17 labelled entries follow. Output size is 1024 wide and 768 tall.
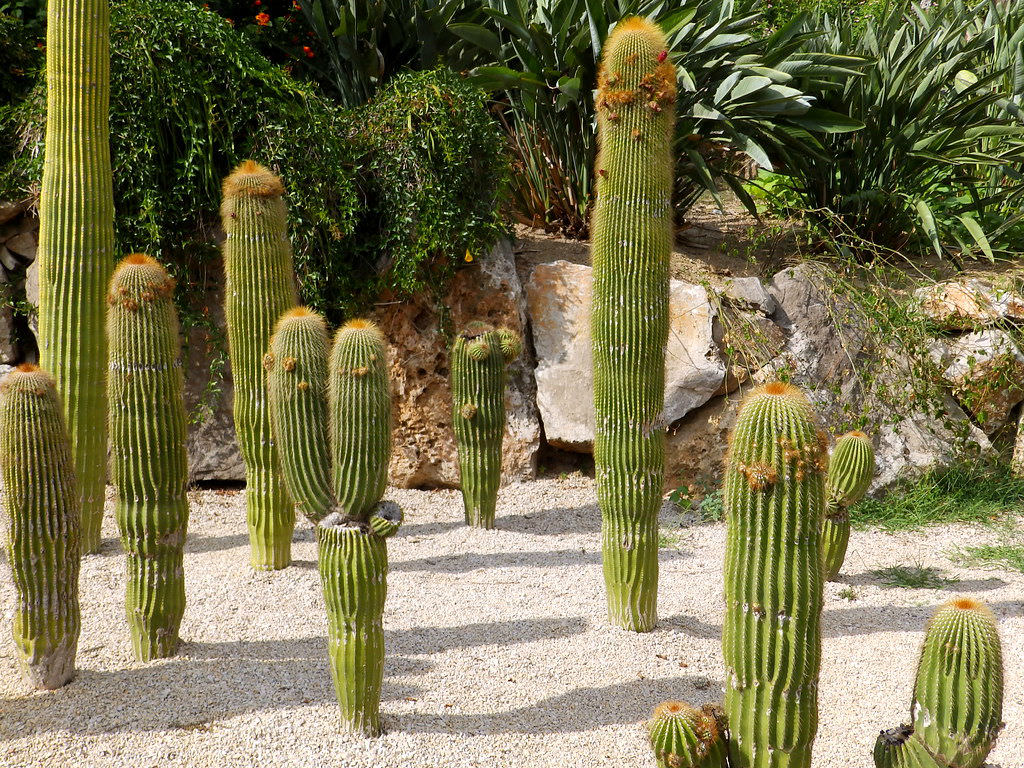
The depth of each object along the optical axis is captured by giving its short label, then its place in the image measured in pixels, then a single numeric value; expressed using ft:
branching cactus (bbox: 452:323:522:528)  17.44
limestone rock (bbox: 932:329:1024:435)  19.88
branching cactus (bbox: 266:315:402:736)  10.07
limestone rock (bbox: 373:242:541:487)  20.21
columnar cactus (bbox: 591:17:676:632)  12.25
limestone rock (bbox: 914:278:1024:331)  20.29
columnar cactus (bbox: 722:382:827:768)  8.49
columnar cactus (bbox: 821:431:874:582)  15.24
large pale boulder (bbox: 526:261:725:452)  19.51
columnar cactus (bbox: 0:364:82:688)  10.51
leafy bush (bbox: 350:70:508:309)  19.45
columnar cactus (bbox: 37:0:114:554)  14.40
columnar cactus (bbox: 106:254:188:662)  11.51
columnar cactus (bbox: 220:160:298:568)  13.69
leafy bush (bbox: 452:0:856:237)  19.79
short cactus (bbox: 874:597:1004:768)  8.83
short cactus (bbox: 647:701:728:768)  8.63
